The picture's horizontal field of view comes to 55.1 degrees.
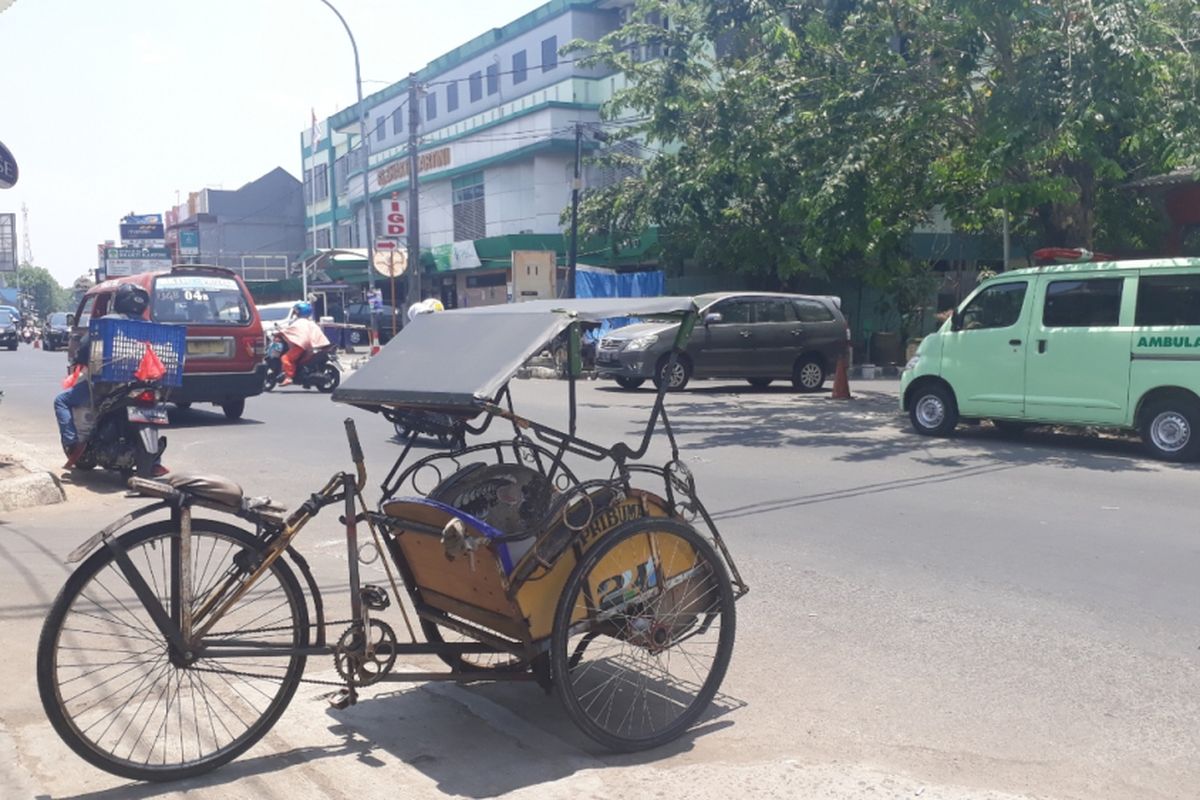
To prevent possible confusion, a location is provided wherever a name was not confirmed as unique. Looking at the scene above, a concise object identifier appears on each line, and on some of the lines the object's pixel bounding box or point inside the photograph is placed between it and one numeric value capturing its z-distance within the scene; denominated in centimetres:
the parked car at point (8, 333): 4316
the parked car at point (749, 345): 1973
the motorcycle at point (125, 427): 957
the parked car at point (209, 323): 1427
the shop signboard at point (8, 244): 1479
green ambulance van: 1124
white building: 3738
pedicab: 391
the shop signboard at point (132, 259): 7575
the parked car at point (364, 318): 3843
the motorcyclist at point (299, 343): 1875
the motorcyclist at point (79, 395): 980
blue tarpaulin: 2856
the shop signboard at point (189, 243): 6744
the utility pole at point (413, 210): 2972
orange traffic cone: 1897
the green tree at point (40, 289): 13388
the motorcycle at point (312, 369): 1911
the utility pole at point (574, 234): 2691
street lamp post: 3225
